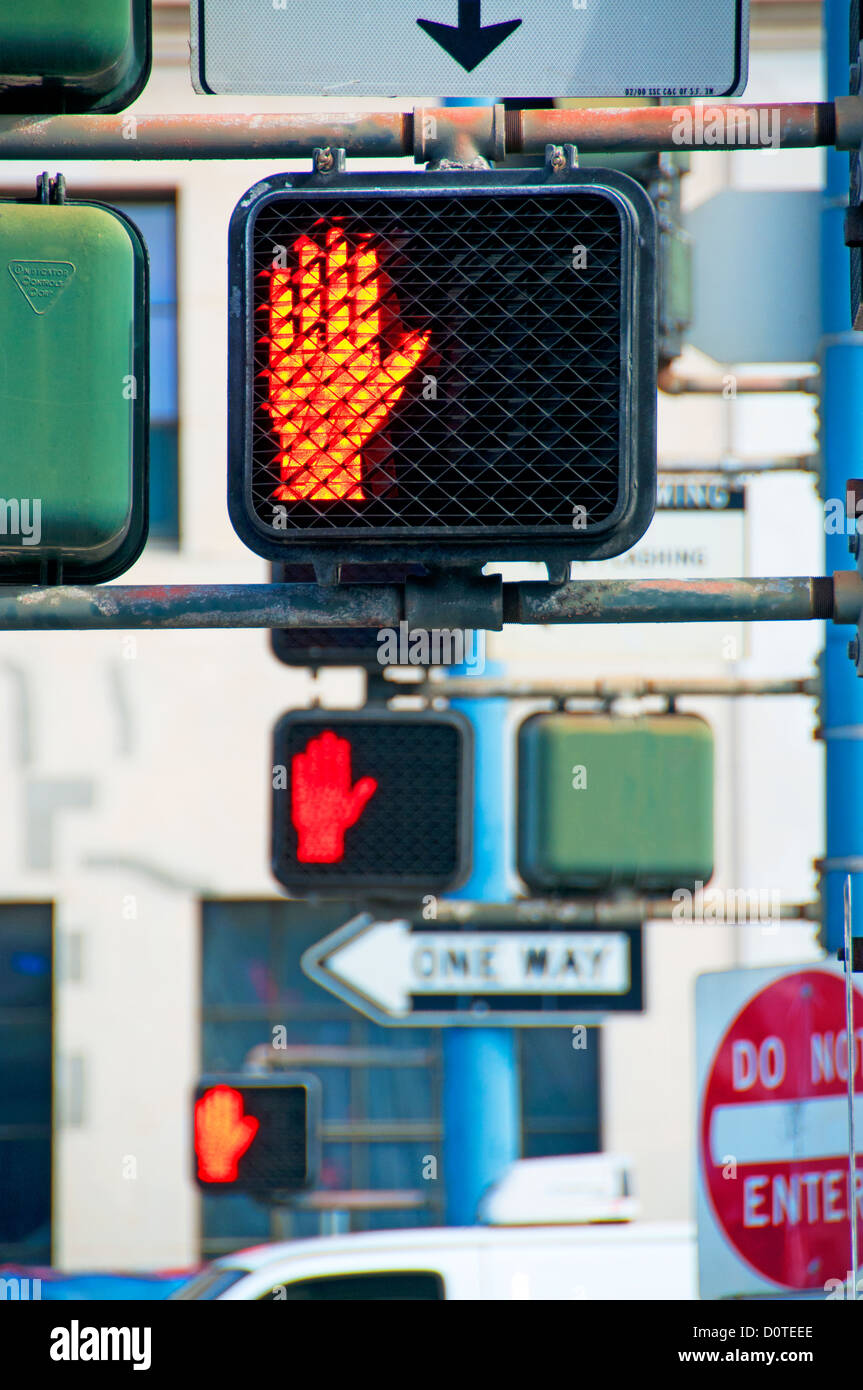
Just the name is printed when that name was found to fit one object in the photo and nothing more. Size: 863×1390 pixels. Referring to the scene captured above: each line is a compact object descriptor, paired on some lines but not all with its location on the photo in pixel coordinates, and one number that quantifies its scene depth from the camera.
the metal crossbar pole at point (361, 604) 5.00
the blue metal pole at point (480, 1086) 12.66
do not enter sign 6.78
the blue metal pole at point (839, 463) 10.05
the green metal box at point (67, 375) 4.77
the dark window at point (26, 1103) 25.50
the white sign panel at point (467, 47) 5.26
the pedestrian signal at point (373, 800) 11.71
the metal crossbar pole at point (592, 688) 11.80
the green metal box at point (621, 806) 11.60
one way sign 11.98
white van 11.60
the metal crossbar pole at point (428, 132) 5.27
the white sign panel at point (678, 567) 11.27
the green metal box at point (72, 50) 4.89
